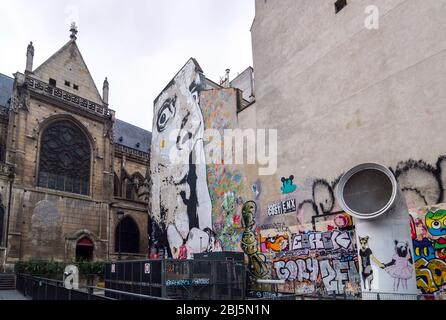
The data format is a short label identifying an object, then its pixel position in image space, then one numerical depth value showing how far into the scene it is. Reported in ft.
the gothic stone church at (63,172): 98.84
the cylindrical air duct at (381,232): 38.52
